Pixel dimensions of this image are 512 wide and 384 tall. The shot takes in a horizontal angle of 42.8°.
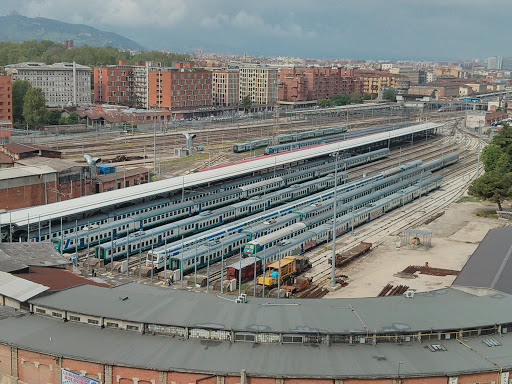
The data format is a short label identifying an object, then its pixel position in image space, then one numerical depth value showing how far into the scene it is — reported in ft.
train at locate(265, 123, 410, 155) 265.34
